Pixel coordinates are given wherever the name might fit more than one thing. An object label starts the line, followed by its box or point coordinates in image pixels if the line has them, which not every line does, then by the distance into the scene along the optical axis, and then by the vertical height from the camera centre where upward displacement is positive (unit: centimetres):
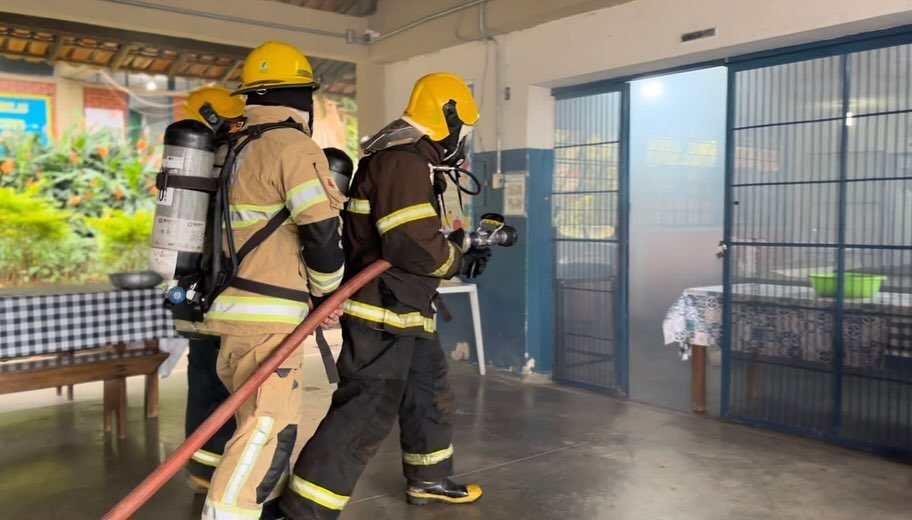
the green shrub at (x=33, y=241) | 848 -20
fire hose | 222 -61
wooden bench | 401 -82
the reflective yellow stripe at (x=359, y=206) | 290 +8
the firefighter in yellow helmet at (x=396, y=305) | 276 -31
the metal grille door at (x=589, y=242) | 525 -10
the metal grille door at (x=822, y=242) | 383 -7
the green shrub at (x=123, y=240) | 904 -20
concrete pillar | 702 +125
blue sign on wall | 955 +144
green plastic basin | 391 -29
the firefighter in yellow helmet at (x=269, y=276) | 246 -18
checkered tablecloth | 411 -56
